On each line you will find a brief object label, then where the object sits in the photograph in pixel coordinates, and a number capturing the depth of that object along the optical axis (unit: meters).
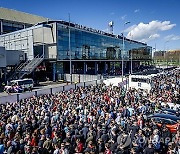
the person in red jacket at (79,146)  5.75
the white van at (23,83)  21.89
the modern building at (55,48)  30.98
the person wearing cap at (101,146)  5.89
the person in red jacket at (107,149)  5.44
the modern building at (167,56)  90.84
